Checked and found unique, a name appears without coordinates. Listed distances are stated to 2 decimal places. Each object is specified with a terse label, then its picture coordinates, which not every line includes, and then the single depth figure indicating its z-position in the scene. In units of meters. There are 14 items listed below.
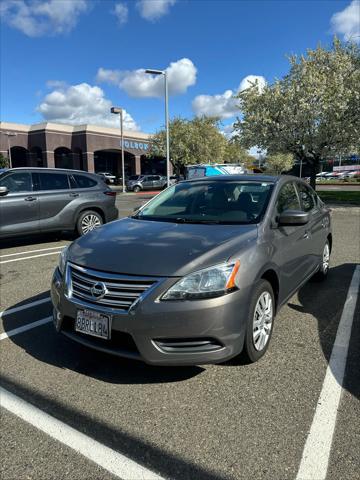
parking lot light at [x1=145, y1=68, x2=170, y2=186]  21.41
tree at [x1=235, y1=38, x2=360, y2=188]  20.33
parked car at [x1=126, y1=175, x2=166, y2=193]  39.06
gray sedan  2.83
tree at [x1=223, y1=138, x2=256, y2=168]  60.84
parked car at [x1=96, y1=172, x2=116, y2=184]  50.03
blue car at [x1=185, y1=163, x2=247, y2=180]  25.09
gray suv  8.32
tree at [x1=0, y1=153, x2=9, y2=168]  48.00
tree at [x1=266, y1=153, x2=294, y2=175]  70.44
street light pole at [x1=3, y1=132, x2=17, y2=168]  48.58
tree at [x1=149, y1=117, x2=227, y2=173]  40.91
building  52.59
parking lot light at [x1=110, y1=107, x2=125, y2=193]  33.78
